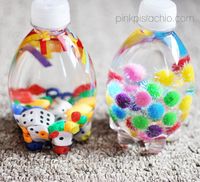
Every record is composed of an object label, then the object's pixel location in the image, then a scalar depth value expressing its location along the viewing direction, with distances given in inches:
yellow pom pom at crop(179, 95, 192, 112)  30.8
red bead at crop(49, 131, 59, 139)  30.9
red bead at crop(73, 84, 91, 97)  32.0
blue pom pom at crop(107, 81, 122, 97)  30.8
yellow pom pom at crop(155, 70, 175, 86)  30.1
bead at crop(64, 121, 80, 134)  31.0
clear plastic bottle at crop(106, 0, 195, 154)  29.8
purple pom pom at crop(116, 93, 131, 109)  30.3
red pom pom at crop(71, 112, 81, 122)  31.4
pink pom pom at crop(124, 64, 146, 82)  30.5
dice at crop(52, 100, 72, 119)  32.1
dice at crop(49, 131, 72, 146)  31.1
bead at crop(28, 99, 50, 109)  32.0
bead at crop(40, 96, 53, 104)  33.1
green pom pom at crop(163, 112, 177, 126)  30.4
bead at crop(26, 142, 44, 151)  31.7
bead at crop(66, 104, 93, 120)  31.7
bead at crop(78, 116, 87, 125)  31.5
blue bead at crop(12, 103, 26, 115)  31.4
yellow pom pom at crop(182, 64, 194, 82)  30.5
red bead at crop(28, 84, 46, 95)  32.5
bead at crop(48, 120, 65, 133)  30.8
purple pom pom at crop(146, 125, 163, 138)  30.7
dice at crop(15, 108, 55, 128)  30.7
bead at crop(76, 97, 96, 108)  32.2
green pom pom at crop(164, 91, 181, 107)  30.0
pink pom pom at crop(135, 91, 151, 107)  29.9
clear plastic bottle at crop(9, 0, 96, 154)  30.2
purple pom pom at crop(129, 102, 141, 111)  30.2
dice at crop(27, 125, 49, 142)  30.7
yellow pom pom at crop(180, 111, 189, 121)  31.3
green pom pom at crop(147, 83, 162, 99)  29.8
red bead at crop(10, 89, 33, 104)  31.6
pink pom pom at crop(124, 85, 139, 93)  30.2
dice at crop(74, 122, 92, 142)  32.6
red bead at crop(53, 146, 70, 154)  31.6
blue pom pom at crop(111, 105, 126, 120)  31.0
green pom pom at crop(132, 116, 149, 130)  30.4
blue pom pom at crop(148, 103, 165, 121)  29.9
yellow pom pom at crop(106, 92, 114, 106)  31.5
